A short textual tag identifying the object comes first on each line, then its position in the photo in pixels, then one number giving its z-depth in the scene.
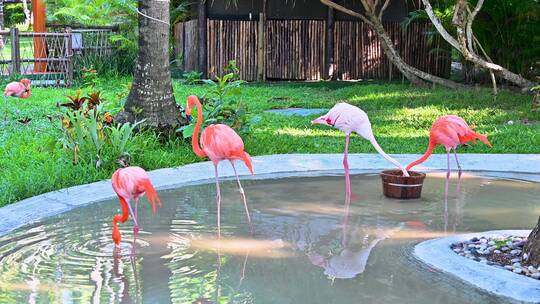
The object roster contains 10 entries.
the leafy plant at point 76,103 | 8.02
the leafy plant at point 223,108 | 8.40
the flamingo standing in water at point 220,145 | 5.27
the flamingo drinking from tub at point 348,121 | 6.41
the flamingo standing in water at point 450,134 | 6.48
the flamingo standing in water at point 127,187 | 4.65
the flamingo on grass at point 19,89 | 10.09
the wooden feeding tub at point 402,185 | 6.36
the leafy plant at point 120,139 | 7.34
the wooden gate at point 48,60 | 16.45
